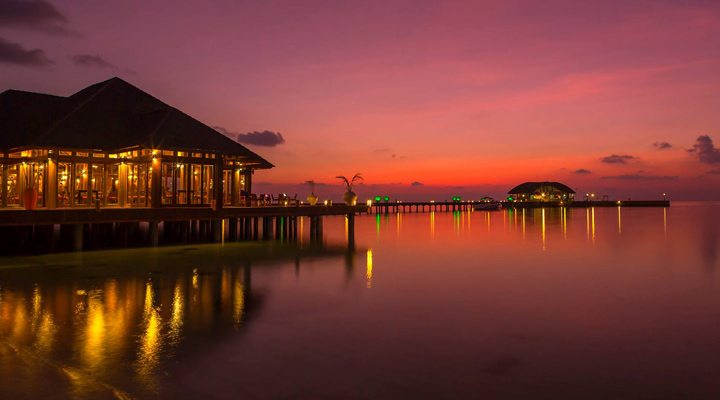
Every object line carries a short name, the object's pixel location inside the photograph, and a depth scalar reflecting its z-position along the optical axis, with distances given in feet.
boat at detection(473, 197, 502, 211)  422.70
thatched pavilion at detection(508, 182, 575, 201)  442.91
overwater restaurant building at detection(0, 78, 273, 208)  81.25
